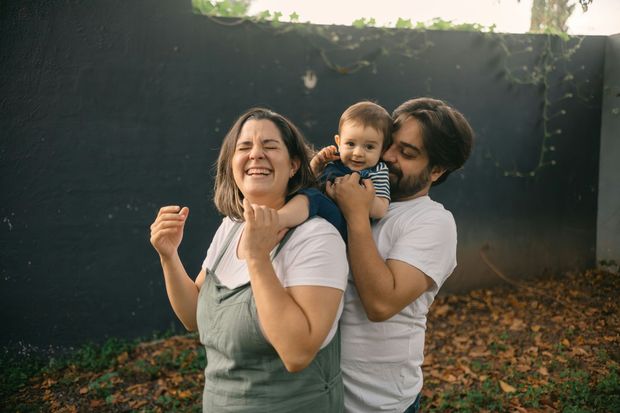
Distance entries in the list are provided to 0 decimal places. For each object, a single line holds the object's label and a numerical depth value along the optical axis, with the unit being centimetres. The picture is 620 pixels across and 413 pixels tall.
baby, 200
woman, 175
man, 201
